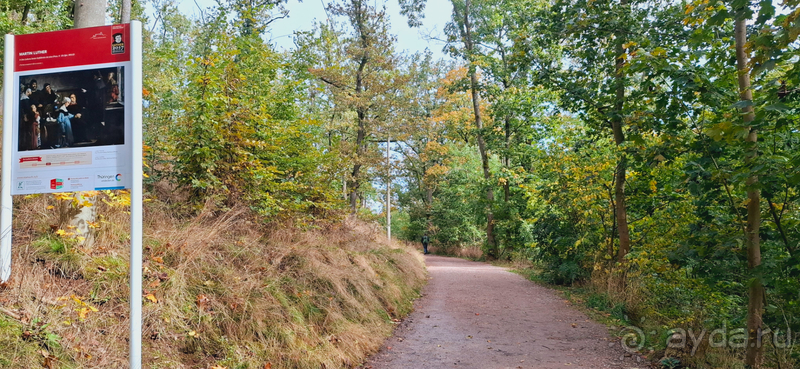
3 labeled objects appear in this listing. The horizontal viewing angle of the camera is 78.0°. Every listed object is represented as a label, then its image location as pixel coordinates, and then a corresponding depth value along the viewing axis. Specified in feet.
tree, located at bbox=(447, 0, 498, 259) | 89.40
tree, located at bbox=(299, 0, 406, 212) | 72.28
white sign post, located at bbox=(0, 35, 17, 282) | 12.89
